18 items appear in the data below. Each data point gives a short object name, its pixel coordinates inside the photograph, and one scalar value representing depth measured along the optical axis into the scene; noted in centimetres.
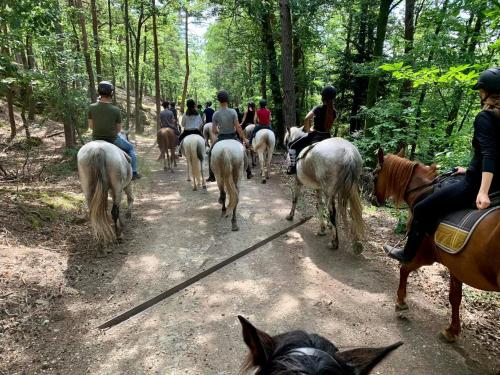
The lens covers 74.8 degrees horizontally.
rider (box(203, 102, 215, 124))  1519
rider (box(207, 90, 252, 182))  730
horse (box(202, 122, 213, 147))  1436
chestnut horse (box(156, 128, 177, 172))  1240
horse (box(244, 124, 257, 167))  1327
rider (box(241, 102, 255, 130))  1395
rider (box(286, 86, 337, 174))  653
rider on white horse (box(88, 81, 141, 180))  622
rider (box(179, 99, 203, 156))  972
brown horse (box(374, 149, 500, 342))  274
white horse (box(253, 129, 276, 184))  1129
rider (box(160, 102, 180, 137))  1353
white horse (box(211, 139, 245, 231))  690
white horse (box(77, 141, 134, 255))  550
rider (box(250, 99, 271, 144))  1208
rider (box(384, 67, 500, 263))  263
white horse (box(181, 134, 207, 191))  938
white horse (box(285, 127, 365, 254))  553
